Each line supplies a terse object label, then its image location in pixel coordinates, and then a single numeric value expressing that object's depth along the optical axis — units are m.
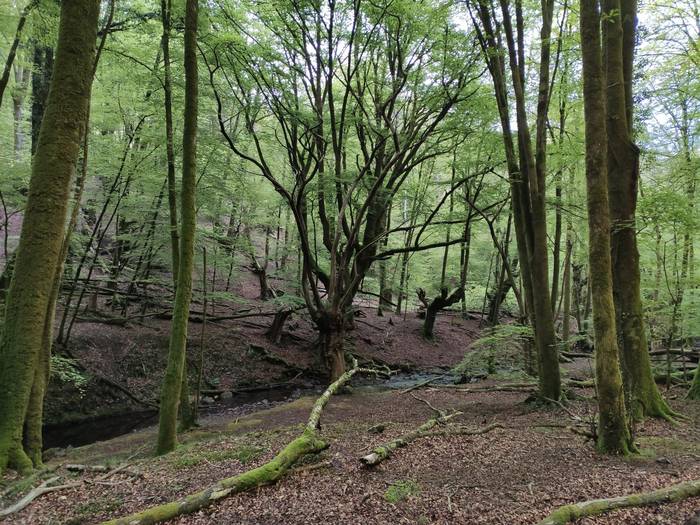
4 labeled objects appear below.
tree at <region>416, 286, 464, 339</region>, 19.06
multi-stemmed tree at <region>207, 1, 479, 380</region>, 10.20
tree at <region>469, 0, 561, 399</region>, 8.10
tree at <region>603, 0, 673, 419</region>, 7.04
